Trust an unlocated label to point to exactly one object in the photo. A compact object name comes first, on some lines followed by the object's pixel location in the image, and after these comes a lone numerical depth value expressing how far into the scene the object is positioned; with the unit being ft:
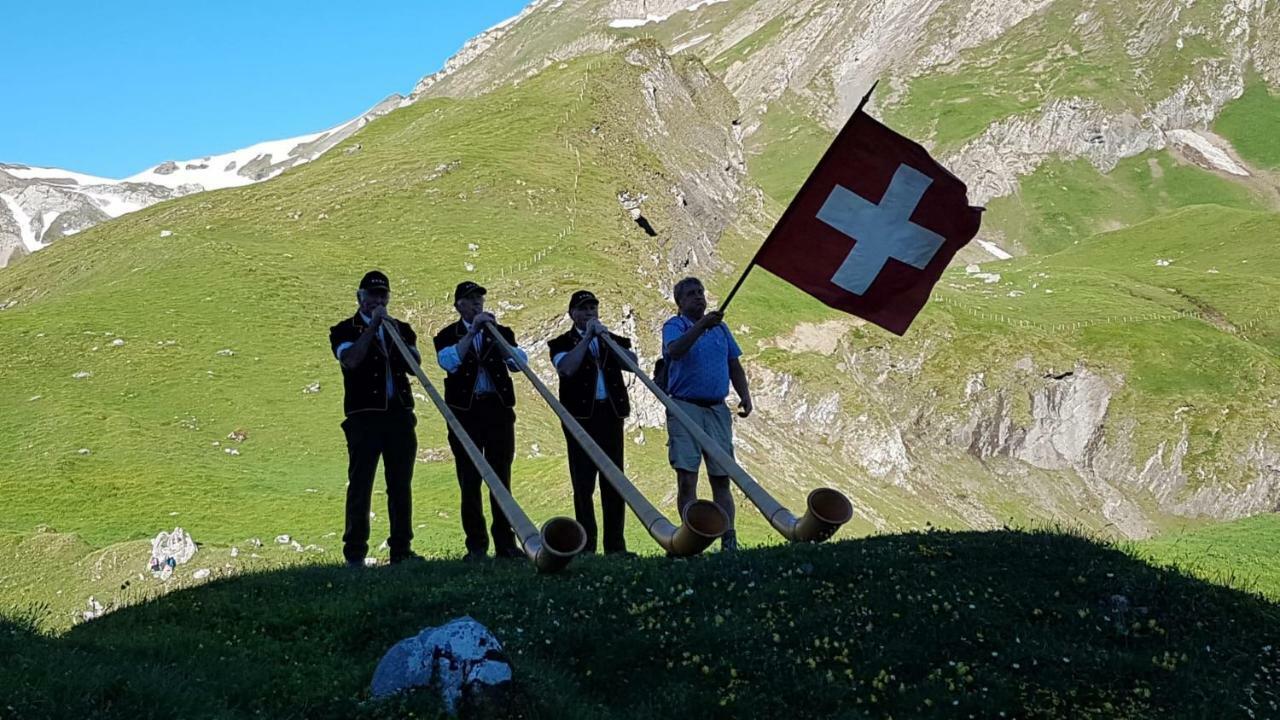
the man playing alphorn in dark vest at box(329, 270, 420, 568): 42.55
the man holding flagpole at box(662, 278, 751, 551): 42.32
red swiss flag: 36.63
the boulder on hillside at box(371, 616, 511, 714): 23.26
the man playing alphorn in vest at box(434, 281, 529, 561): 43.73
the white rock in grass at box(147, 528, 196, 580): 57.21
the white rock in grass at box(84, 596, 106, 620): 52.29
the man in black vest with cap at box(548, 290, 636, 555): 44.37
